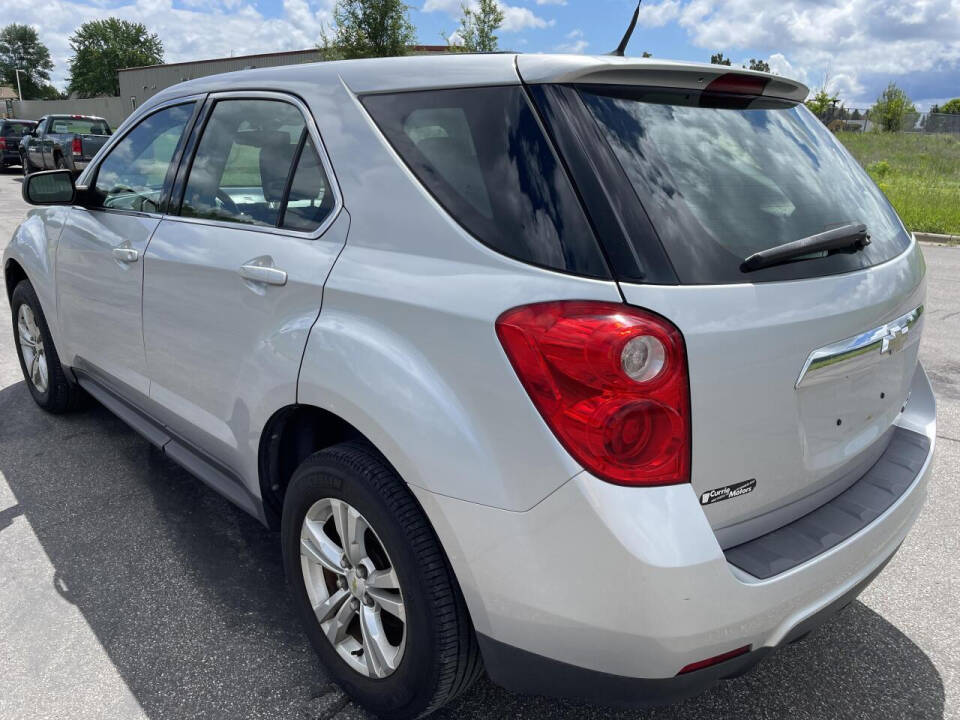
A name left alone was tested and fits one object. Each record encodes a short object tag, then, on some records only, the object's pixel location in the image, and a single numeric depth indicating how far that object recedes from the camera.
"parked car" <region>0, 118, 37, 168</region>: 25.53
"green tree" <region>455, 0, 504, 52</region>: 25.28
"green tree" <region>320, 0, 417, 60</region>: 27.25
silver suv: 1.62
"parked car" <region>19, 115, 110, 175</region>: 19.53
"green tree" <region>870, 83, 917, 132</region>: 47.75
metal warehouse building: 38.88
